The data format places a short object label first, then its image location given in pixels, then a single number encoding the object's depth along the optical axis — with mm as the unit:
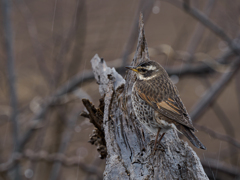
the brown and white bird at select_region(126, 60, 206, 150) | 7062
